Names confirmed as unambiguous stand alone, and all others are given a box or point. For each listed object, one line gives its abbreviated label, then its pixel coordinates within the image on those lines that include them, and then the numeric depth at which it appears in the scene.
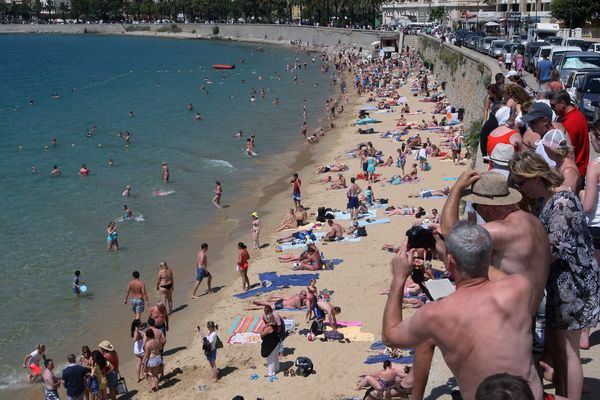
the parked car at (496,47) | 35.69
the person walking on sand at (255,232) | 19.11
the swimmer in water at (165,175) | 28.66
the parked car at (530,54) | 29.09
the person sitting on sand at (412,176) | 24.02
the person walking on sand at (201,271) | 16.53
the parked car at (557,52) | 24.04
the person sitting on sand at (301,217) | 20.75
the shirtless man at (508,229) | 4.22
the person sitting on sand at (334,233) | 18.77
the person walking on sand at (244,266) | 16.19
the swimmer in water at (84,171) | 30.95
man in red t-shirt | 7.52
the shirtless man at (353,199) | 20.19
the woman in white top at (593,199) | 5.81
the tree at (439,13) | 83.31
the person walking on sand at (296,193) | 22.53
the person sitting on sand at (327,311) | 13.16
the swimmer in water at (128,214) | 23.55
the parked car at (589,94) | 16.20
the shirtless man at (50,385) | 11.72
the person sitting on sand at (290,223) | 20.84
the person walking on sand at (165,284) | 15.62
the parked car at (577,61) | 22.38
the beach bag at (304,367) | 11.46
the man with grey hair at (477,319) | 3.50
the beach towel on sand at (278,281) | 15.96
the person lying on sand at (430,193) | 21.51
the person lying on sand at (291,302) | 14.38
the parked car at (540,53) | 27.03
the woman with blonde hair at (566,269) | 4.65
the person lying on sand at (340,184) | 24.83
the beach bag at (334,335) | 12.59
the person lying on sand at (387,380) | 9.09
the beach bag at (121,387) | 12.21
